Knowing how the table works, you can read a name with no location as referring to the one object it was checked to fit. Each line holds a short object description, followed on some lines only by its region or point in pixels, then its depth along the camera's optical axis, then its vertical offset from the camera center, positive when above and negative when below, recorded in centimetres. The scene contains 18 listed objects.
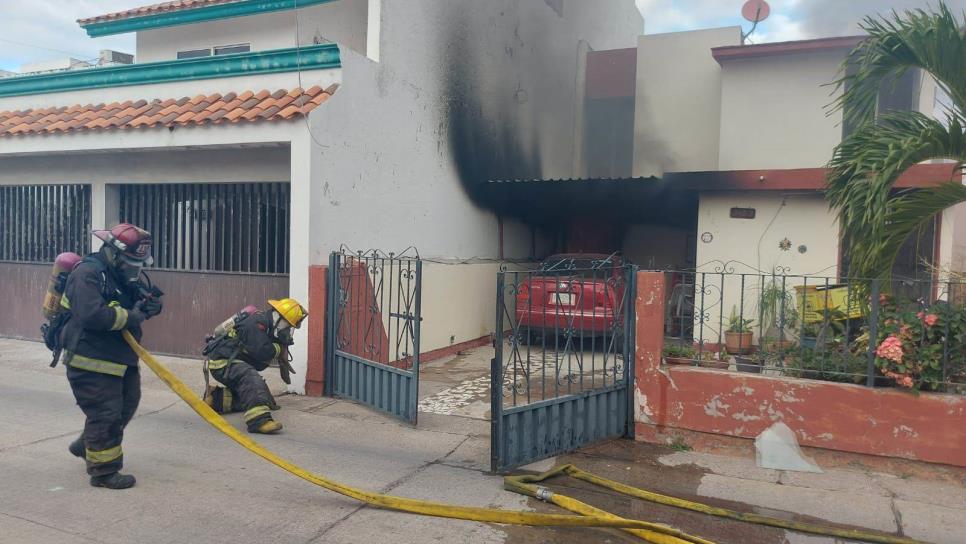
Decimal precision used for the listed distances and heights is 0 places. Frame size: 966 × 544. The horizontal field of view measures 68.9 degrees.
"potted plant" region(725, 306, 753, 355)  649 -86
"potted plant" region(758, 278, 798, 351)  576 -61
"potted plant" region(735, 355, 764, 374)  591 -93
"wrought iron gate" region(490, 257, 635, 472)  520 -119
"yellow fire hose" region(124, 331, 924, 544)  411 -162
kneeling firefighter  645 -98
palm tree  539 +88
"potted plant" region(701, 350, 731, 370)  609 -93
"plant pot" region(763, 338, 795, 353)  583 -76
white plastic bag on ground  547 -155
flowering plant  527 -66
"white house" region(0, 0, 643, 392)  790 +116
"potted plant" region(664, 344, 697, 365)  616 -89
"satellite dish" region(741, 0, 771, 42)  1399 +485
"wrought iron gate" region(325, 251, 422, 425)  659 -109
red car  555 -36
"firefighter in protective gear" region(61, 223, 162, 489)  469 -72
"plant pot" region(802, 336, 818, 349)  610 -75
